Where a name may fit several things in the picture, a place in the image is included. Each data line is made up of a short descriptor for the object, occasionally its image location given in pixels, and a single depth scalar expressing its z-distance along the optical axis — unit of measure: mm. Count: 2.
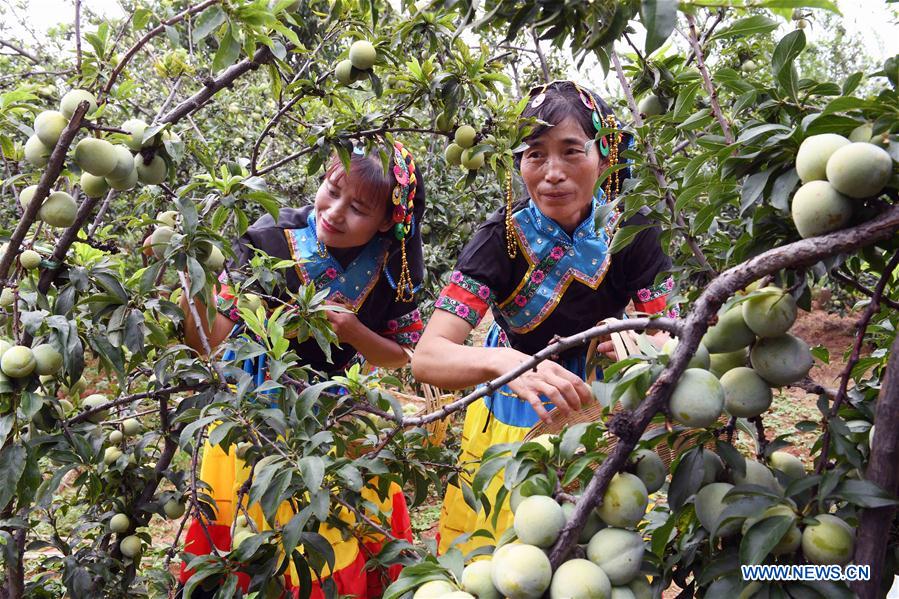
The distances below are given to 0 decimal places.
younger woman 2324
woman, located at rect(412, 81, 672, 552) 2135
